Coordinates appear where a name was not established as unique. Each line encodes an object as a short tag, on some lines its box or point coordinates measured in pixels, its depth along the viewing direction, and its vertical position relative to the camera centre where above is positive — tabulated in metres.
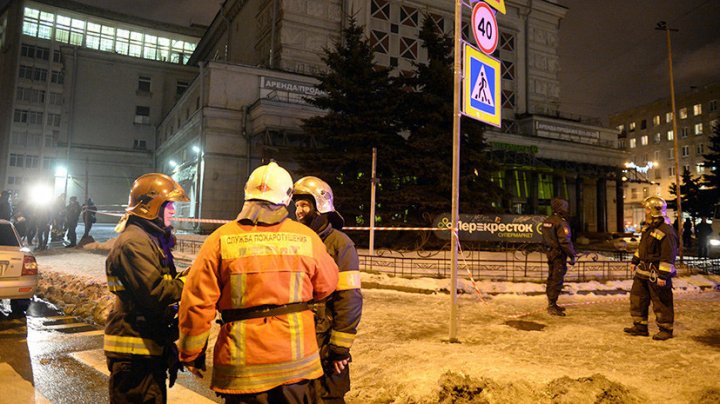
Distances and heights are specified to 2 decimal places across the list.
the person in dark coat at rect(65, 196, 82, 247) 17.45 +0.43
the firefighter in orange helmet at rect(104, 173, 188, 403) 2.79 -0.60
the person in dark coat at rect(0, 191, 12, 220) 15.40 +0.75
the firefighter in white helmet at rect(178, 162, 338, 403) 2.29 -0.43
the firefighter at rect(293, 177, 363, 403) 2.98 -0.47
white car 6.92 -0.72
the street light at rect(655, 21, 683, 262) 18.86 +7.72
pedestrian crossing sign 6.20 +2.30
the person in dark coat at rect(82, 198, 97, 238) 17.59 +0.59
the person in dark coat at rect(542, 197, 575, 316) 8.23 -0.17
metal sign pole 6.08 +0.85
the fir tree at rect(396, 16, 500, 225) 18.45 +4.03
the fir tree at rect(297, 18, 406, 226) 18.91 +4.62
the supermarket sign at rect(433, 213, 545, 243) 14.01 +0.38
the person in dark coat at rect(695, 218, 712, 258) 20.48 +0.44
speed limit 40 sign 6.68 +3.39
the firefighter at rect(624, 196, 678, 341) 6.43 -0.43
